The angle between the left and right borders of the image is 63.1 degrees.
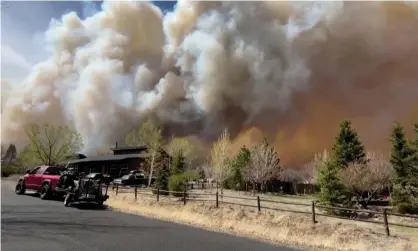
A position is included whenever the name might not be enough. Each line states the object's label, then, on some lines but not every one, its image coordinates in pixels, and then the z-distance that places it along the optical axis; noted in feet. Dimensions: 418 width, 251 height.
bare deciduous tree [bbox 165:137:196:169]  226.79
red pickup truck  76.23
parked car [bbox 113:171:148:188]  156.36
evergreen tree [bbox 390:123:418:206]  100.94
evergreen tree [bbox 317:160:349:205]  87.68
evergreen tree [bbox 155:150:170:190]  113.50
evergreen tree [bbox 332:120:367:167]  132.77
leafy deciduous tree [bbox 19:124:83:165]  203.41
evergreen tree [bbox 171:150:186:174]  121.19
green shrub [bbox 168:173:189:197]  105.60
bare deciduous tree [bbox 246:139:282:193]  182.60
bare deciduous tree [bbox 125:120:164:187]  157.55
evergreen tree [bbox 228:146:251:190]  189.06
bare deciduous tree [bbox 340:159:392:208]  114.42
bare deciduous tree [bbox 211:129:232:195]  160.45
